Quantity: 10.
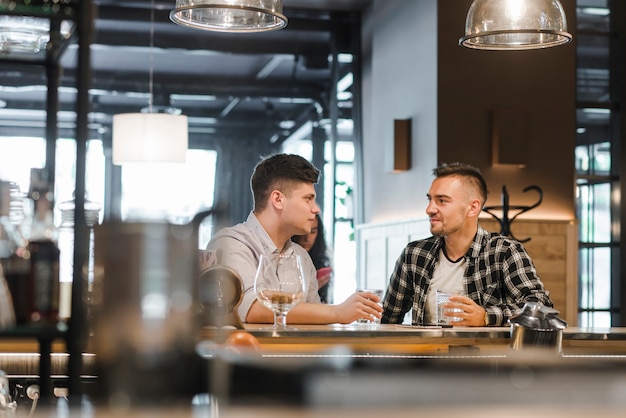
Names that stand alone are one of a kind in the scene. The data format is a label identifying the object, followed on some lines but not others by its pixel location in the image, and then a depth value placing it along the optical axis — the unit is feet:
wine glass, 9.50
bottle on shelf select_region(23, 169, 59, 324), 4.51
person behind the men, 19.06
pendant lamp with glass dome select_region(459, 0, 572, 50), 11.12
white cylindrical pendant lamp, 22.21
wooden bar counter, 10.02
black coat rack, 21.18
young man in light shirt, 12.28
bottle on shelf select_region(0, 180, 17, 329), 4.43
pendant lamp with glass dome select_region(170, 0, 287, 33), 10.85
